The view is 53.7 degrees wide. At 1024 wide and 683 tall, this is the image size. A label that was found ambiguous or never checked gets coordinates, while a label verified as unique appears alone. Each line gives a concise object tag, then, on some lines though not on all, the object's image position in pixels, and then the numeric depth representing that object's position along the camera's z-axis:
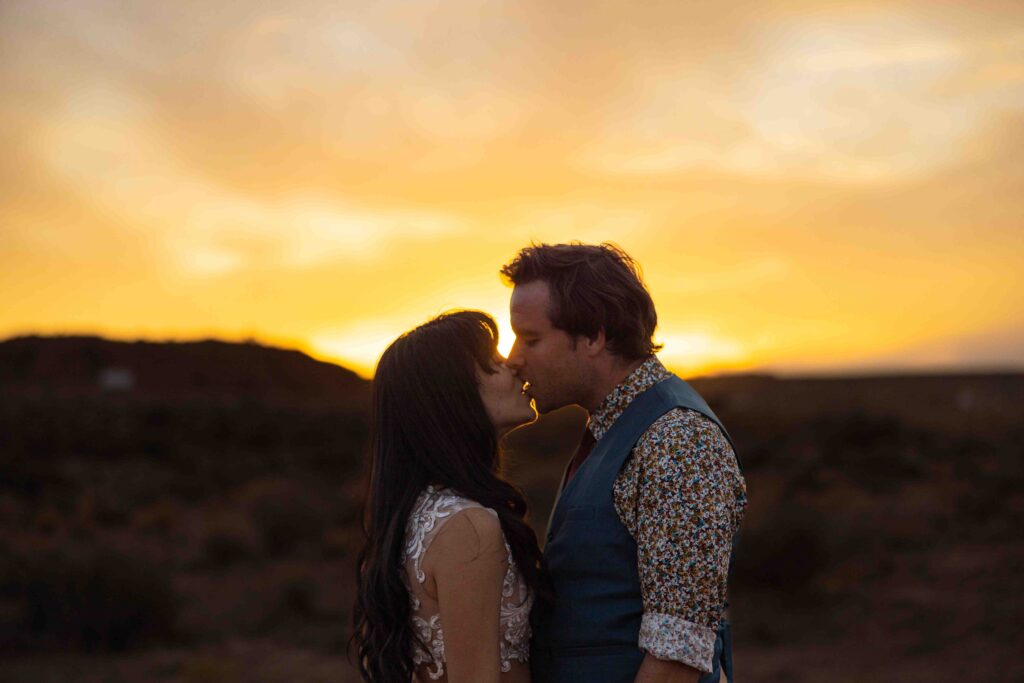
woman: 2.65
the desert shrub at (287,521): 16.52
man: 2.43
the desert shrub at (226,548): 15.57
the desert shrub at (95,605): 10.58
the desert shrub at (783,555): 12.84
